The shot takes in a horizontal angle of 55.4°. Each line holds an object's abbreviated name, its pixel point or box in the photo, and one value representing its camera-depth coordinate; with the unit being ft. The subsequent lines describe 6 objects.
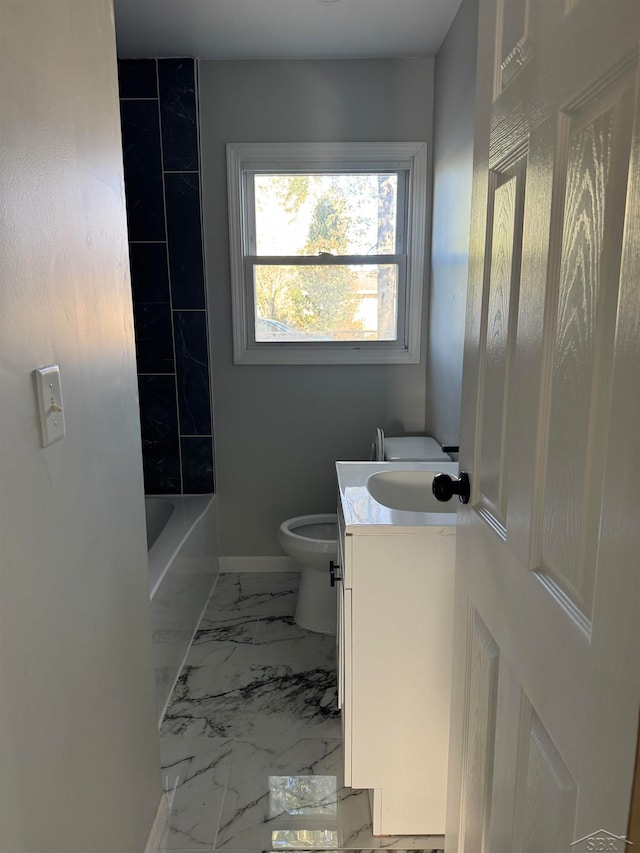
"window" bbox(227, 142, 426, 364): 9.57
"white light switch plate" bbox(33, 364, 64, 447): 3.05
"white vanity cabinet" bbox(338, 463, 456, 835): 4.99
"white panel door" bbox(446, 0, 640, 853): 1.86
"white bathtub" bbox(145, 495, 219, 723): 7.20
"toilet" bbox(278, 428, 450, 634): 8.45
